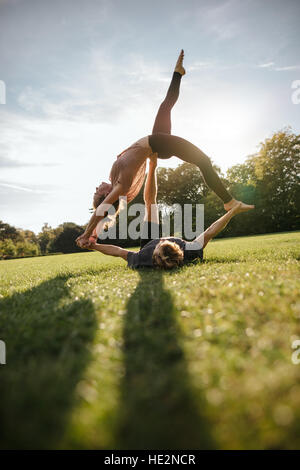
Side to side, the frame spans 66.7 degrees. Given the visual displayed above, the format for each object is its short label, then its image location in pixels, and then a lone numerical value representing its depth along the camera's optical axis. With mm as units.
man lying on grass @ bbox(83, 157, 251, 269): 3609
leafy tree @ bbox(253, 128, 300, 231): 27859
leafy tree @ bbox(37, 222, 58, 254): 65206
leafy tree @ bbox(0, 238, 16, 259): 36928
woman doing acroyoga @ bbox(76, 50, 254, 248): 3693
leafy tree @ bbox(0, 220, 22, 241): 51031
